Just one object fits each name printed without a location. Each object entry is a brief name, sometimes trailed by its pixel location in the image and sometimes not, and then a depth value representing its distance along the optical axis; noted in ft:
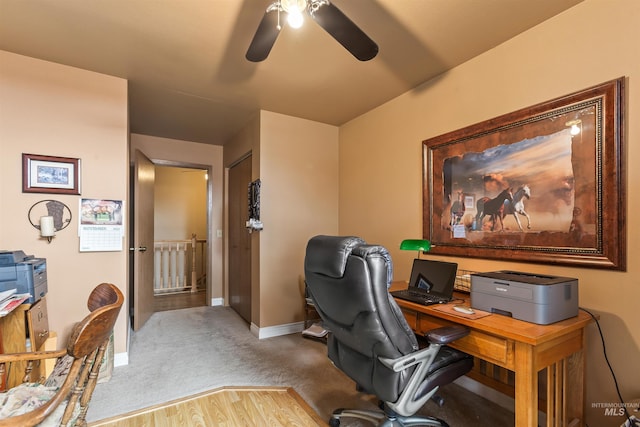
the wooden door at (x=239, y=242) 12.34
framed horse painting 5.19
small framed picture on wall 7.39
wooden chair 3.21
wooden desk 4.25
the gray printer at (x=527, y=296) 4.64
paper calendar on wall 8.02
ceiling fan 4.38
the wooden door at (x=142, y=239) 10.66
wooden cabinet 5.80
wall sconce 7.30
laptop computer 6.29
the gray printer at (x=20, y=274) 5.86
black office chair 4.27
